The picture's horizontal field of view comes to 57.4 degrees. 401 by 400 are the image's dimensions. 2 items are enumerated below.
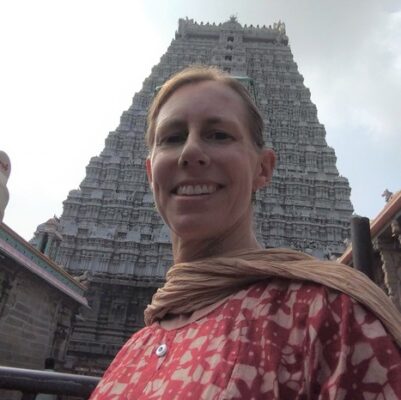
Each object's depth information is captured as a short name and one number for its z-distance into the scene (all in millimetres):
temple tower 15218
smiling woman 244
